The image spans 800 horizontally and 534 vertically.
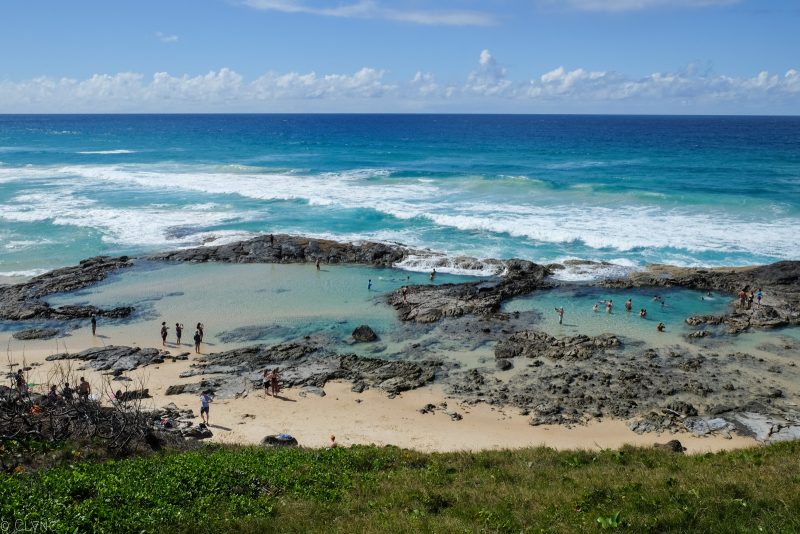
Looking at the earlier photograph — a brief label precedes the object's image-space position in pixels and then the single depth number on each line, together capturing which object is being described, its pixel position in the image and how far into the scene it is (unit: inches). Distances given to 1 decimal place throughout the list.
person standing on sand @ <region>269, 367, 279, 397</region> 807.1
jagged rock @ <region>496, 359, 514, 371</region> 876.0
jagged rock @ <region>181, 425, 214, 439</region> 669.3
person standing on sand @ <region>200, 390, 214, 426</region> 718.5
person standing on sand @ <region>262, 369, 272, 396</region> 813.6
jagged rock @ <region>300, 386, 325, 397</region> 812.0
